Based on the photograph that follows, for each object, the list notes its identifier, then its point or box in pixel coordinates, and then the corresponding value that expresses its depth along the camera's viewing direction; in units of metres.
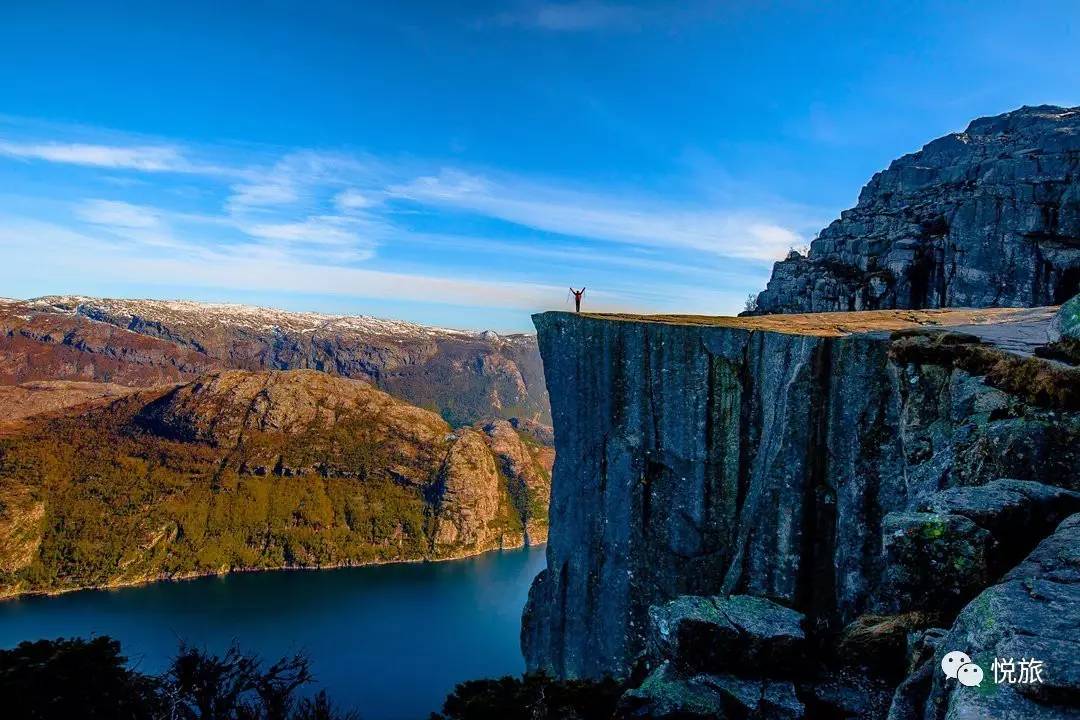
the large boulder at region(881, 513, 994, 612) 9.76
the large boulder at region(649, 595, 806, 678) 12.10
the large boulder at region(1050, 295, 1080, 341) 17.39
